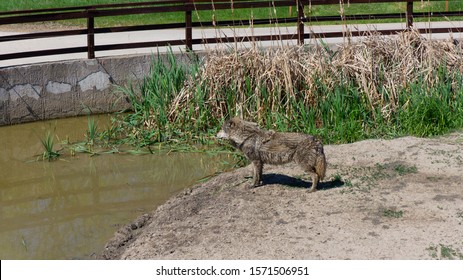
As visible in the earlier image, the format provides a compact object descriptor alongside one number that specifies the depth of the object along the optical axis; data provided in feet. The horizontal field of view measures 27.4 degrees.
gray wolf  34.27
